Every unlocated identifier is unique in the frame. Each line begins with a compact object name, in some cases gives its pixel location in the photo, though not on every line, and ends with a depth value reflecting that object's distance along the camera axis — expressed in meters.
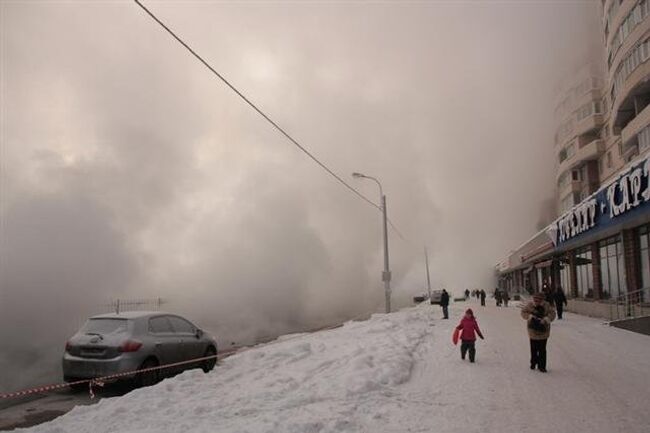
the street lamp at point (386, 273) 27.77
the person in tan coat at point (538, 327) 9.75
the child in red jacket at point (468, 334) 10.98
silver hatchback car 9.18
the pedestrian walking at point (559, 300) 23.00
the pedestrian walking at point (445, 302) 25.95
